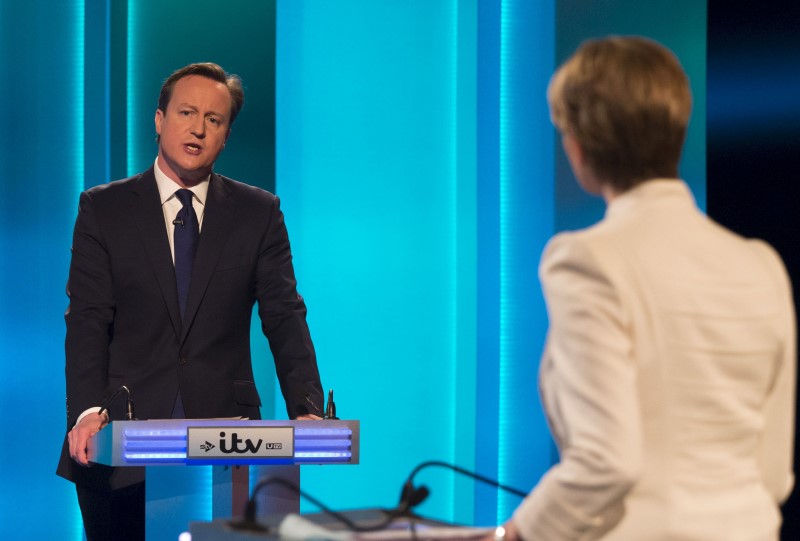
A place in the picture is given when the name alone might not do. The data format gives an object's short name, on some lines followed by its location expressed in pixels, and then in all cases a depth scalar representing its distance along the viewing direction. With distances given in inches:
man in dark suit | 233.8
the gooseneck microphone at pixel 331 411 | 211.7
